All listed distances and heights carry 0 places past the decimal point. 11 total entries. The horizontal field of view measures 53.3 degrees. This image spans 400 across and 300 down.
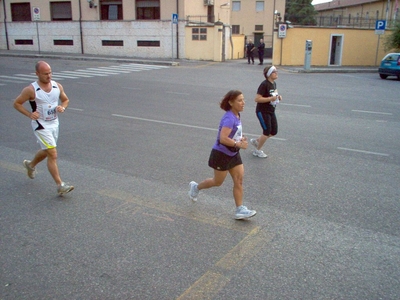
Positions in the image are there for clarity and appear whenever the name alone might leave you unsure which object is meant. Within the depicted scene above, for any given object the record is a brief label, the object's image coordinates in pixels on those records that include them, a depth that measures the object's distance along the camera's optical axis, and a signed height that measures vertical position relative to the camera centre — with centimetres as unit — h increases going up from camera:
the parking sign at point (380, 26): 2570 +114
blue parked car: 2173 -115
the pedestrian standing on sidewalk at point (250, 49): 3052 -48
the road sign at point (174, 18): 2675 +158
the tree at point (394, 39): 2761 +36
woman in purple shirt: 441 -116
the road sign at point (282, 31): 2785 +84
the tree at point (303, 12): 5753 +453
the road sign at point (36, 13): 2897 +194
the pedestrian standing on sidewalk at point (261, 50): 2925 -50
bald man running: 516 -89
